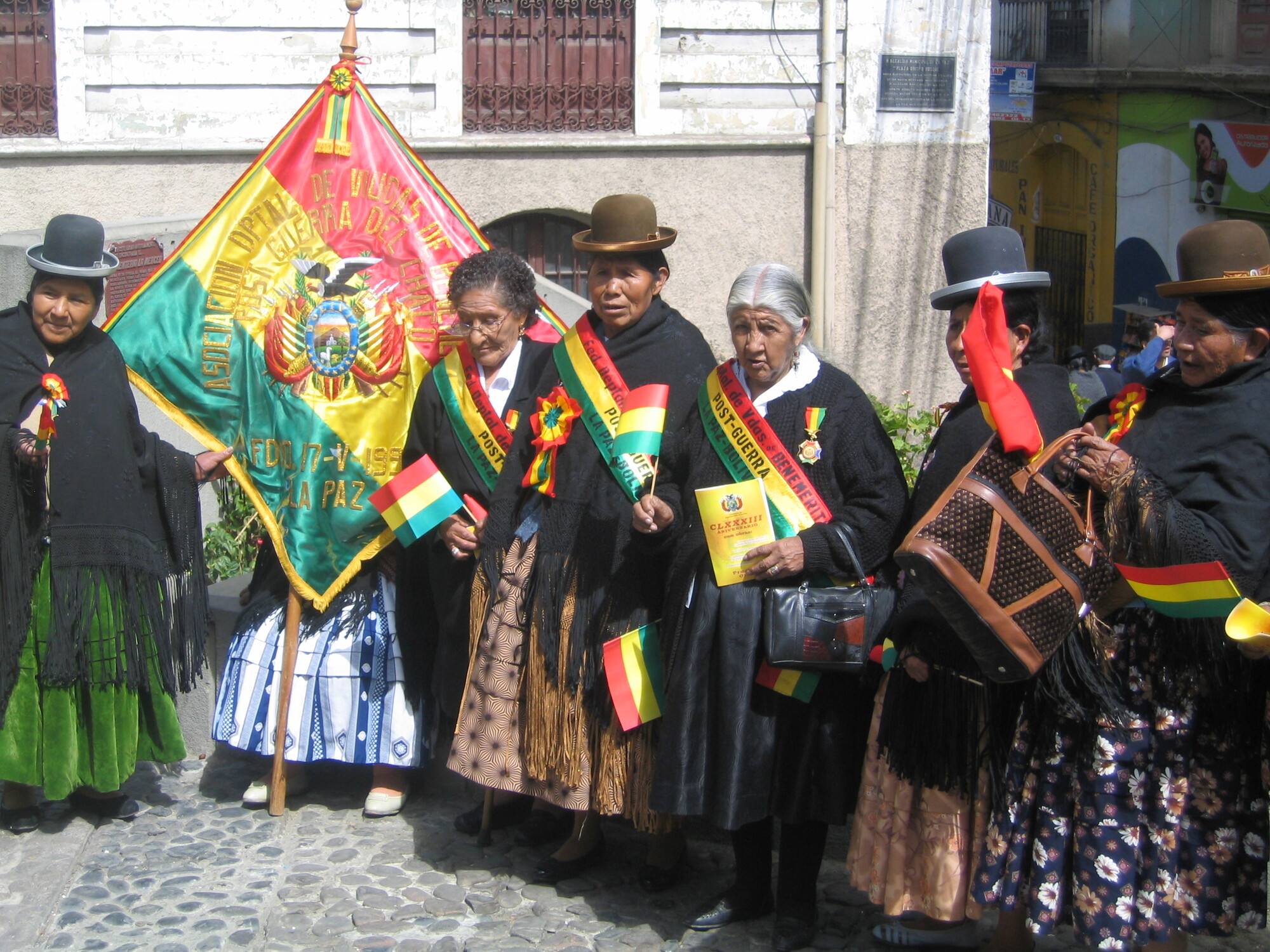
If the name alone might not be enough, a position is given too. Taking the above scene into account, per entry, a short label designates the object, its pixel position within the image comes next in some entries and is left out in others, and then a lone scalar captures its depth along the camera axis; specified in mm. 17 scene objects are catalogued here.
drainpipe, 9875
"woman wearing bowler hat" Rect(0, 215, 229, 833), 4250
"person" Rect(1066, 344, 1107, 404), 8250
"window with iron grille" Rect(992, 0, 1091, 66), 20766
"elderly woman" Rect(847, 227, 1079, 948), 3270
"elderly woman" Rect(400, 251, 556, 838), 4312
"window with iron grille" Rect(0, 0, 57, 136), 9359
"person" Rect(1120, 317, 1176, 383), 9078
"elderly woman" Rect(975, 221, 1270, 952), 2918
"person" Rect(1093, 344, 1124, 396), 8891
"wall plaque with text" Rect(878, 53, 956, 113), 10070
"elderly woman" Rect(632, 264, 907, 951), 3609
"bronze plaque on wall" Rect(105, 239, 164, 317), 6367
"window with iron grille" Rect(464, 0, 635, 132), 9789
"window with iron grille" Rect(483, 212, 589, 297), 10211
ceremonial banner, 4672
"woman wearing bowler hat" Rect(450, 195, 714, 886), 3979
